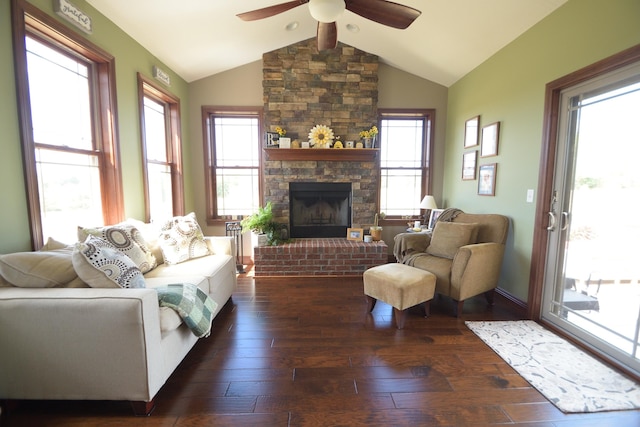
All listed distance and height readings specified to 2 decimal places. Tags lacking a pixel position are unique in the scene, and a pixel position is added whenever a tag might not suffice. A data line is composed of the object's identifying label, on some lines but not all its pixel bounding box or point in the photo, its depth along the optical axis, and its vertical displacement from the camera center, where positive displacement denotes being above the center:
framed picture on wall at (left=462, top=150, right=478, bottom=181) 3.47 +0.33
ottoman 2.37 -0.87
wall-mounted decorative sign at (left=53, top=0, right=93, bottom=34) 1.96 +1.30
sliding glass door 1.85 -0.22
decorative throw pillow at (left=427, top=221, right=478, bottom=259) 2.82 -0.50
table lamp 3.93 -0.19
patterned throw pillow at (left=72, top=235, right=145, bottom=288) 1.55 -0.46
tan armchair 2.57 -0.66
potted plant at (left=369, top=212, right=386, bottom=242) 4.09 -0.63
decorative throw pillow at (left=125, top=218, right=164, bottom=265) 2.65 -0.48
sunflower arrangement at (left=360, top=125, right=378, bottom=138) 4.03 +0.83
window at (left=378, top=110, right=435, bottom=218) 4.38 +0.44
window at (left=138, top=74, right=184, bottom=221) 3.10 +0.48
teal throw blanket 1.72 -0.76
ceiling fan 1.92 +1.34
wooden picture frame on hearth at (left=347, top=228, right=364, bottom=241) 4.14 -0.67
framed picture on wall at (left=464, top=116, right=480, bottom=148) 3.42 +0.76
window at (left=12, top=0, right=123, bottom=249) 1.83 +0.48
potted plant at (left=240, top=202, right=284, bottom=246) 3.87 -0.54
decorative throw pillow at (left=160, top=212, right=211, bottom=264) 2.64 -0.52
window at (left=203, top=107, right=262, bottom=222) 4.29 +0.42
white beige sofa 1.39 -0.81
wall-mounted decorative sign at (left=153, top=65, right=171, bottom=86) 3.20 +1.37
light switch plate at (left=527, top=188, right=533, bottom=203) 2.56 -0.04
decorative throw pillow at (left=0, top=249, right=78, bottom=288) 1.51 -0.46
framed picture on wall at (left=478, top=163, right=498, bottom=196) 3.08 +0.12
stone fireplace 4.03 +1.26
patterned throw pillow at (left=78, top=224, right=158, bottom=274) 2.07 -0.42
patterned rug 1.59 -1.20
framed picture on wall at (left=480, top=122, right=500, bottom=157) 3.04 +0.58
